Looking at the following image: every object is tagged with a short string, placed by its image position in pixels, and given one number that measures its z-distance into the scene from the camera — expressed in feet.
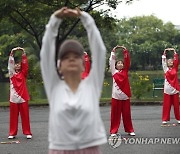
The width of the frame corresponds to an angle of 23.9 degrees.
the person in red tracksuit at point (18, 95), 29.81
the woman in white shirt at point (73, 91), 11.12
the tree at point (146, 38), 212.02
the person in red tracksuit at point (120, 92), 29.55
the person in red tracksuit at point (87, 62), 25.41
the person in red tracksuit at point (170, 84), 34.35
